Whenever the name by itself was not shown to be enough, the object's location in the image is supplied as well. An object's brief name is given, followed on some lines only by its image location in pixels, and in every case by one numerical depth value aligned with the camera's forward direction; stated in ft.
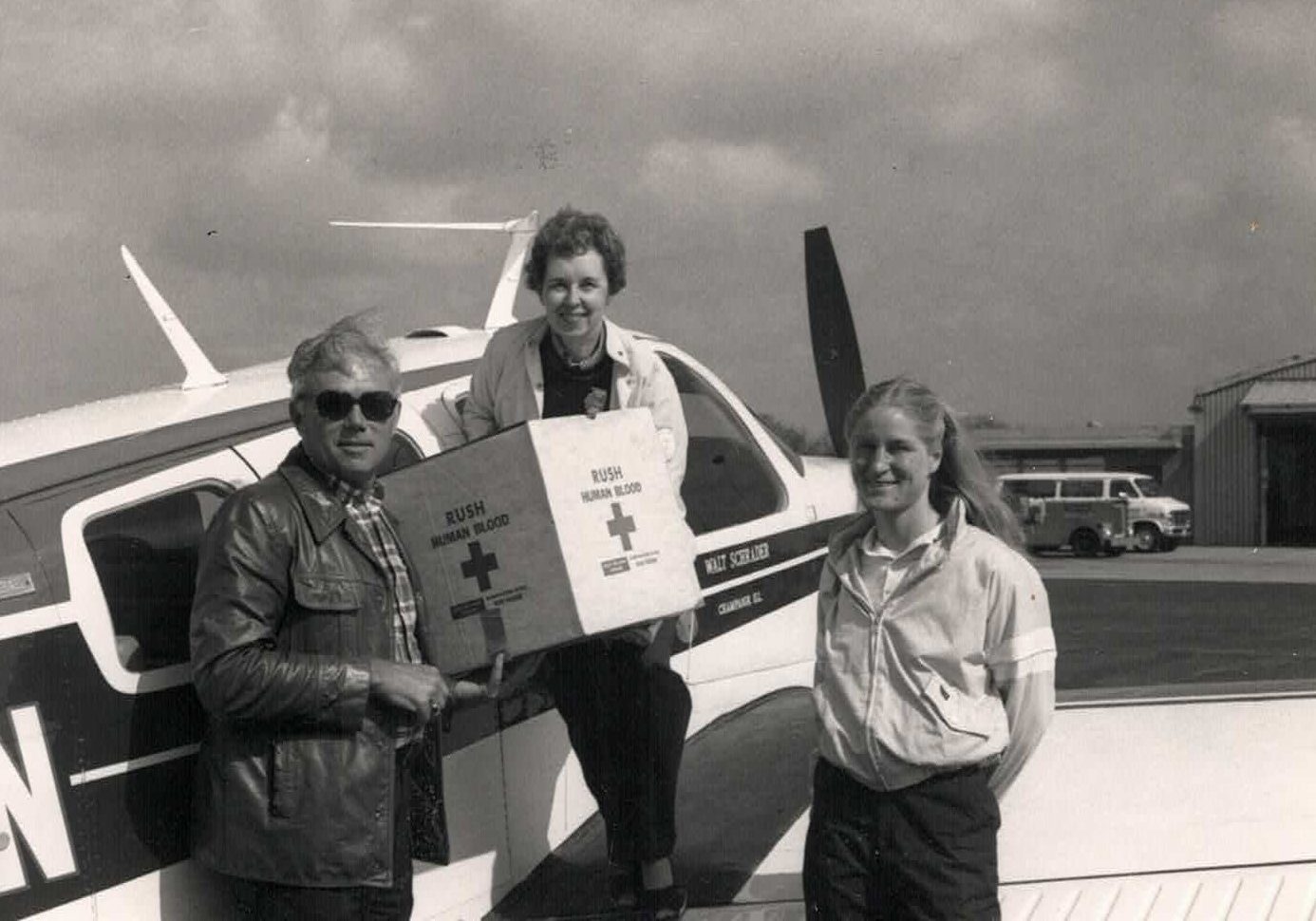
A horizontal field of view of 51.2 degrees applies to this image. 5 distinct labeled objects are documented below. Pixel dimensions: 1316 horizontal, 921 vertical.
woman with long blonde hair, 9.86
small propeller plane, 9.81
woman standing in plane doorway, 11.87
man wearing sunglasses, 9.25
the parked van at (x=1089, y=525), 119.65
